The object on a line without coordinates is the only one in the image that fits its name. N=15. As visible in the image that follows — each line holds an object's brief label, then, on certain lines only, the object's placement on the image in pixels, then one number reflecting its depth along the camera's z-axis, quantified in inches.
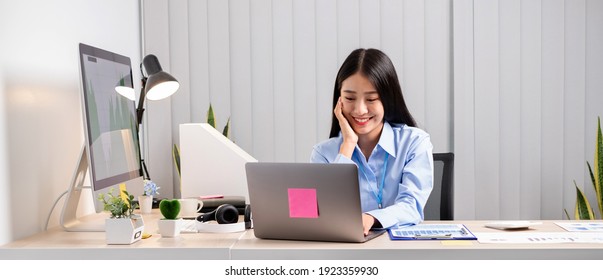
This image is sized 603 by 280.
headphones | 87.4
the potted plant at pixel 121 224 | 79.3
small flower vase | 112.4
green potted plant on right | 152.3
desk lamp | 113.6
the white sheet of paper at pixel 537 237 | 76.0
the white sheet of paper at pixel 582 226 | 83.8
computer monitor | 86.7
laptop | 74.1
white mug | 103.7
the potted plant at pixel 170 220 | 84.3
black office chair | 113.4
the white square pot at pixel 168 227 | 84.2
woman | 95.6
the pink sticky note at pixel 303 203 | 75.3
